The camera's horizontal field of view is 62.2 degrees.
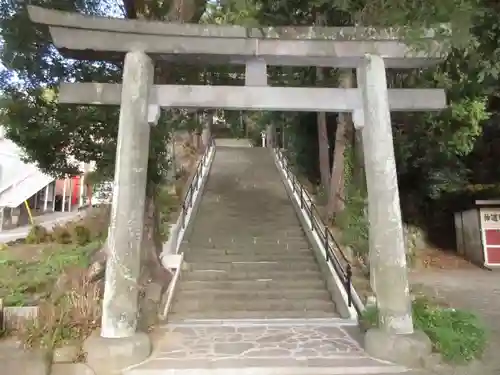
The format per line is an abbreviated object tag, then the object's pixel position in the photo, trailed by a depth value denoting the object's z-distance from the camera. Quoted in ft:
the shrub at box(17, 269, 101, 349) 17.51
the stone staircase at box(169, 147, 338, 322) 26.53
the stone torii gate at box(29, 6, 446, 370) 18.15
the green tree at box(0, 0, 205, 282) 26.89
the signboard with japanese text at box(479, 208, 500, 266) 45.34
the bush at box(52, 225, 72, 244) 41.67
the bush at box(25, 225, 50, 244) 43.27
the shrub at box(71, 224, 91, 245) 40.29
